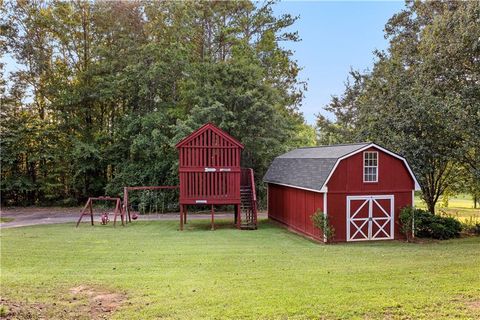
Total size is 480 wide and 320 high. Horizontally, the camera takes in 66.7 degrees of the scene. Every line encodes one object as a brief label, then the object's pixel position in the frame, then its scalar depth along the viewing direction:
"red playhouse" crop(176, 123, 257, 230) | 17.55
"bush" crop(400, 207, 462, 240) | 15.73
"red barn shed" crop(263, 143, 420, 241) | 14.45
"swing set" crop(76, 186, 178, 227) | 23.47
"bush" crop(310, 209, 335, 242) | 13.99
